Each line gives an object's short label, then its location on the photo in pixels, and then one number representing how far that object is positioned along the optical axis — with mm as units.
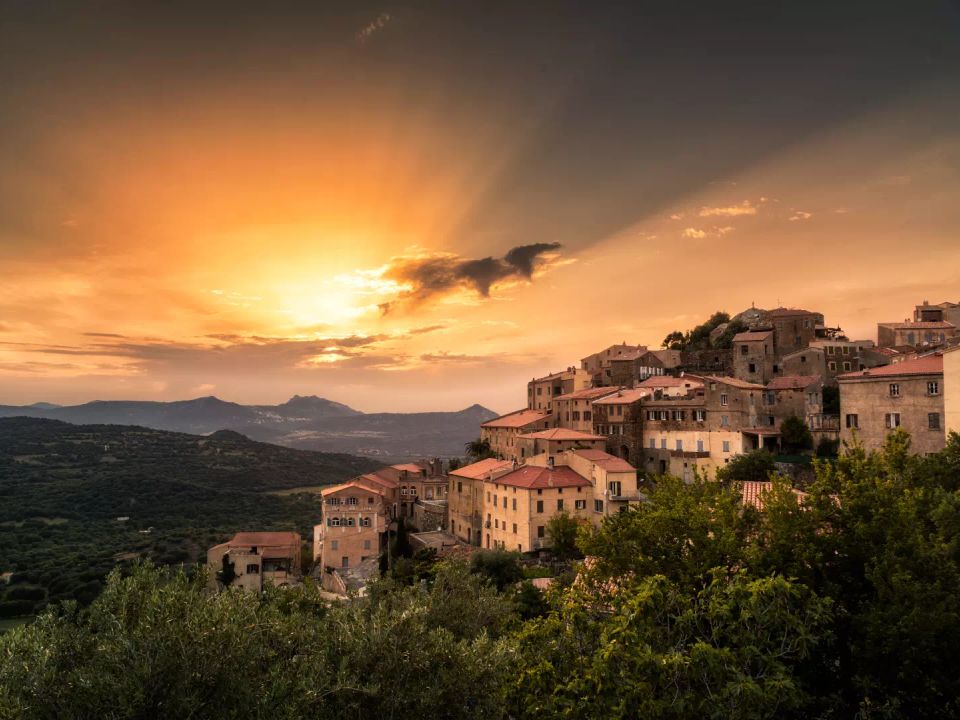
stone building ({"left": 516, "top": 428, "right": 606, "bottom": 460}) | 71188
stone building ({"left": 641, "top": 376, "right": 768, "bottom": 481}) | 62844
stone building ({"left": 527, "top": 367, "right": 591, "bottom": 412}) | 94375
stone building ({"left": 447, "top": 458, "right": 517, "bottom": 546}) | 69188
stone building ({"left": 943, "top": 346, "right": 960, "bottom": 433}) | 41875
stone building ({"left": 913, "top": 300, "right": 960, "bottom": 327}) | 86844
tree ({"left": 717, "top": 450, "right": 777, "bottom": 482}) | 54875
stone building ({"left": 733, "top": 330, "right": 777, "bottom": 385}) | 75438
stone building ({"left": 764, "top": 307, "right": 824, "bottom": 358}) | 80250
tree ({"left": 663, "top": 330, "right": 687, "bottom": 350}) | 112188
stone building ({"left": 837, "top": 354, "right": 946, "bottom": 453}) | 44656
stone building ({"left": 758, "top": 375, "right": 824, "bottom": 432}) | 63406
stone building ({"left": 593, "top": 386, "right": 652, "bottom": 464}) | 72000
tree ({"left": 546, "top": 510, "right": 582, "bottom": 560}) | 55500
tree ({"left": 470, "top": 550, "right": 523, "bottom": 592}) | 50000
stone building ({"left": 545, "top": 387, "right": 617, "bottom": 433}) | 80438
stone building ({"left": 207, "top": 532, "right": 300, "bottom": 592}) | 71562
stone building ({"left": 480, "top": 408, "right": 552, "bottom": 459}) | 84562
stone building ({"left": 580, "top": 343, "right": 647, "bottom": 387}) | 94562
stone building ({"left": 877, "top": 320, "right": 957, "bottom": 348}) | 78438
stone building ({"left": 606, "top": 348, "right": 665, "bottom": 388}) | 88312
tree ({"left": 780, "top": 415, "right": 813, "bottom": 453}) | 59662
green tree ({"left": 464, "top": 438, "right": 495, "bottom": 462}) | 90000
